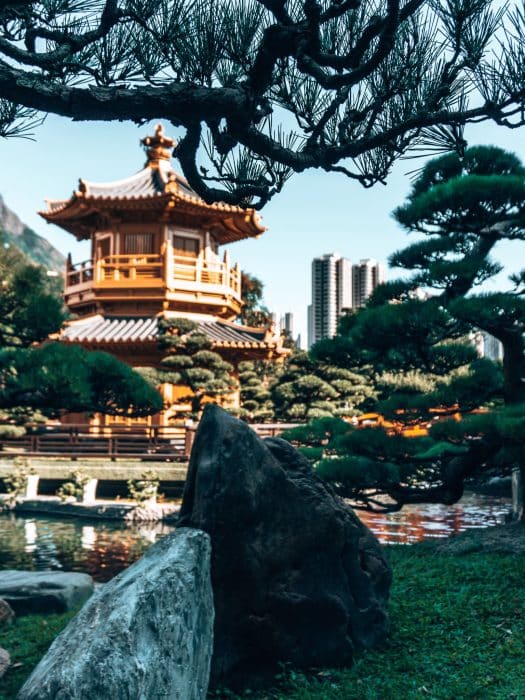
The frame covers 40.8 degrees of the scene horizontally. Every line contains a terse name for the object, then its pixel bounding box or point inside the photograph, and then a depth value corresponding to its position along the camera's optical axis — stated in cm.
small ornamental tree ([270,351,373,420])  2003
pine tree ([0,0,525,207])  407
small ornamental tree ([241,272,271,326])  3154
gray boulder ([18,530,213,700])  312
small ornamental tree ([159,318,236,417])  1834
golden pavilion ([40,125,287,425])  2109
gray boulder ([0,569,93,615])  711
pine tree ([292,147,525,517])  737
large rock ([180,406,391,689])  450
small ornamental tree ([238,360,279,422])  2217
